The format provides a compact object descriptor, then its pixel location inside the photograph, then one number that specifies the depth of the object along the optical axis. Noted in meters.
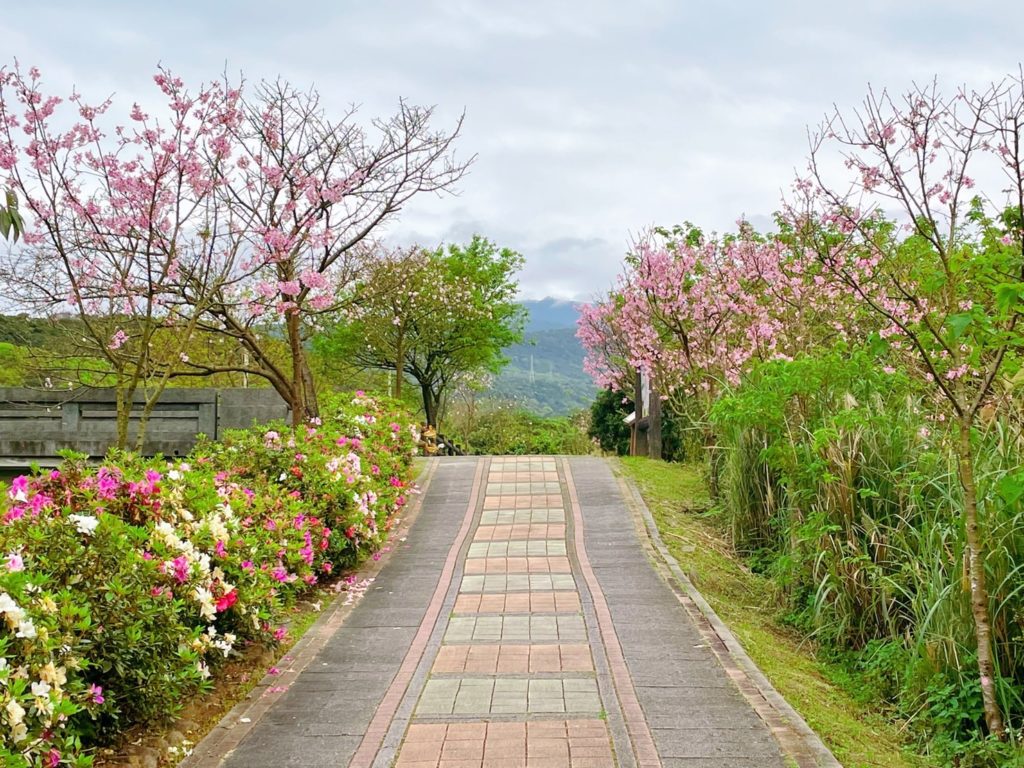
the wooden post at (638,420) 15.81
